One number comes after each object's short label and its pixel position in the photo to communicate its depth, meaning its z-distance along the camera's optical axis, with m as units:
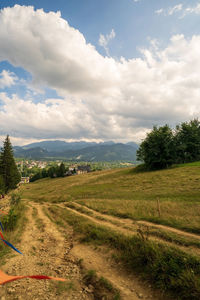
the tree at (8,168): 47.76
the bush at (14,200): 19.08
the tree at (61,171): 102.06
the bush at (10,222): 13.16
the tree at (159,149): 50.16
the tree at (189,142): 62.41
